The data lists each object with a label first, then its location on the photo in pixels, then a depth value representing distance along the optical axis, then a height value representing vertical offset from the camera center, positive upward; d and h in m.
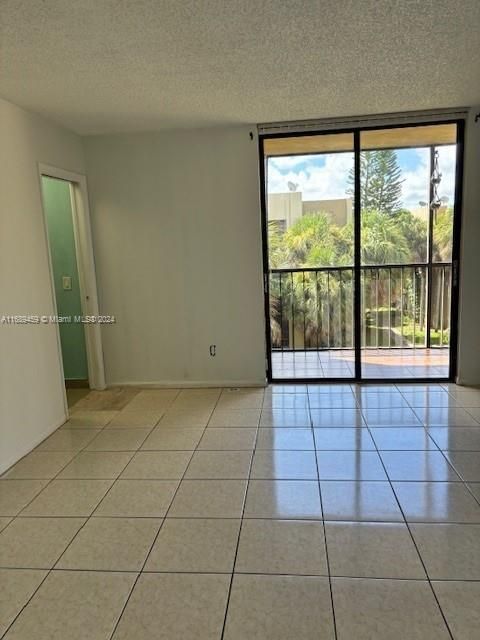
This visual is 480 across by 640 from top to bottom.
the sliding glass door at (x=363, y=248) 4.02 -0.01
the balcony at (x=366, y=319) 4.69 -0.82
